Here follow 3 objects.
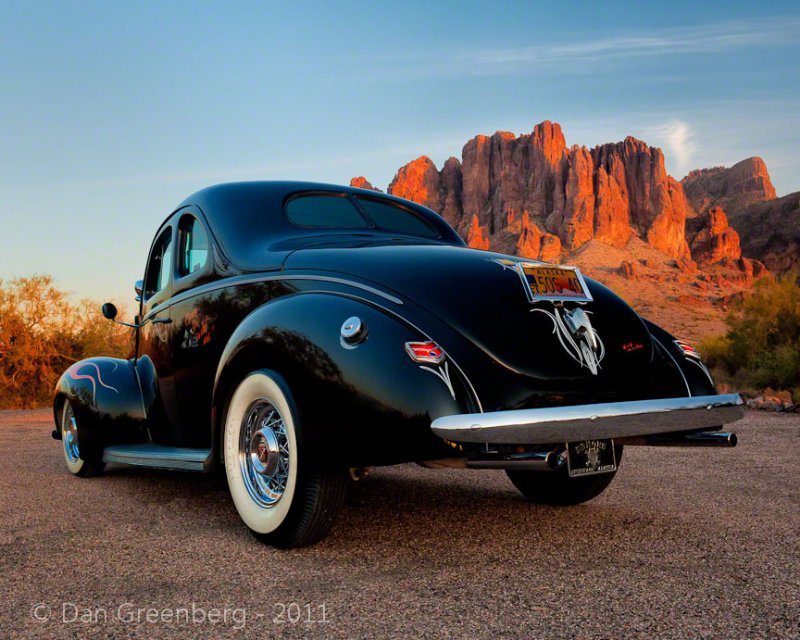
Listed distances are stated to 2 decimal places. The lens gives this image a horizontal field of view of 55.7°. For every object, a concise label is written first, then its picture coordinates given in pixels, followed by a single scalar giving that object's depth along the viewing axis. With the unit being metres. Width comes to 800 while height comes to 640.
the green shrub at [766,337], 16.70
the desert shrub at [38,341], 17.30
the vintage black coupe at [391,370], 3.03
